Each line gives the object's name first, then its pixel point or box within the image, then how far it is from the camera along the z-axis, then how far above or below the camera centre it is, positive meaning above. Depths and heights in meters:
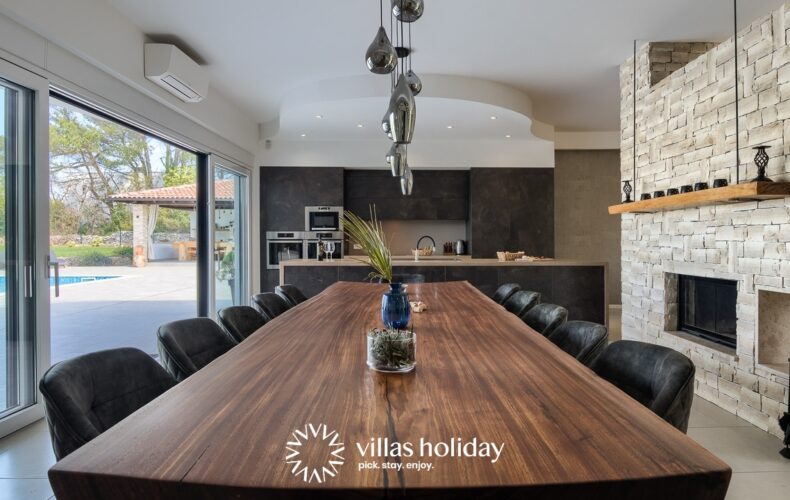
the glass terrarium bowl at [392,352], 1.35 -0.30
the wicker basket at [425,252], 6.98 -0.08
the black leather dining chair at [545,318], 2.41 -0.38
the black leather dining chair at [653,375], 1.28 -0.39
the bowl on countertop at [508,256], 5.81 -0.13
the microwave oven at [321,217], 7.18 +0.45
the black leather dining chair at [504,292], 3.78 -0.37
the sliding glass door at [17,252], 2.75 -0.02
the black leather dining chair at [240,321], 2.34 -0.38
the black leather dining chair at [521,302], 3.05 -0.37
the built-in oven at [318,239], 7.18 +0.10
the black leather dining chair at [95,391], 1.13 -0.38
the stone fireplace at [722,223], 2.85 +0.16
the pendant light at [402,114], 1.90 +0.53
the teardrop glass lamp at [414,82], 3.12 +1.08
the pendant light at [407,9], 1.88 +0.94
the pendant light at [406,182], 4.00 +0.54
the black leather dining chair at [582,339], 1.89 -0.39
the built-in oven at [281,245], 7.19 +0.03
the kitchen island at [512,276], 5.59 -0.35
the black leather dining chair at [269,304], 2.95 -0.37
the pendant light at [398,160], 2.90 +0.53
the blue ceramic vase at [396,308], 1.96 -0.25
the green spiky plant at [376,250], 1.94 -0.01
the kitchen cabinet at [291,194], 7.20 +0.80
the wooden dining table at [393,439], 0.74 -0.36
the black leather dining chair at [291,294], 3.69 -0.37
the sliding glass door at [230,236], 5.89 +0.15
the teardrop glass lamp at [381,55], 2.04 +0.82
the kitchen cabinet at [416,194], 7.47 +0.82
